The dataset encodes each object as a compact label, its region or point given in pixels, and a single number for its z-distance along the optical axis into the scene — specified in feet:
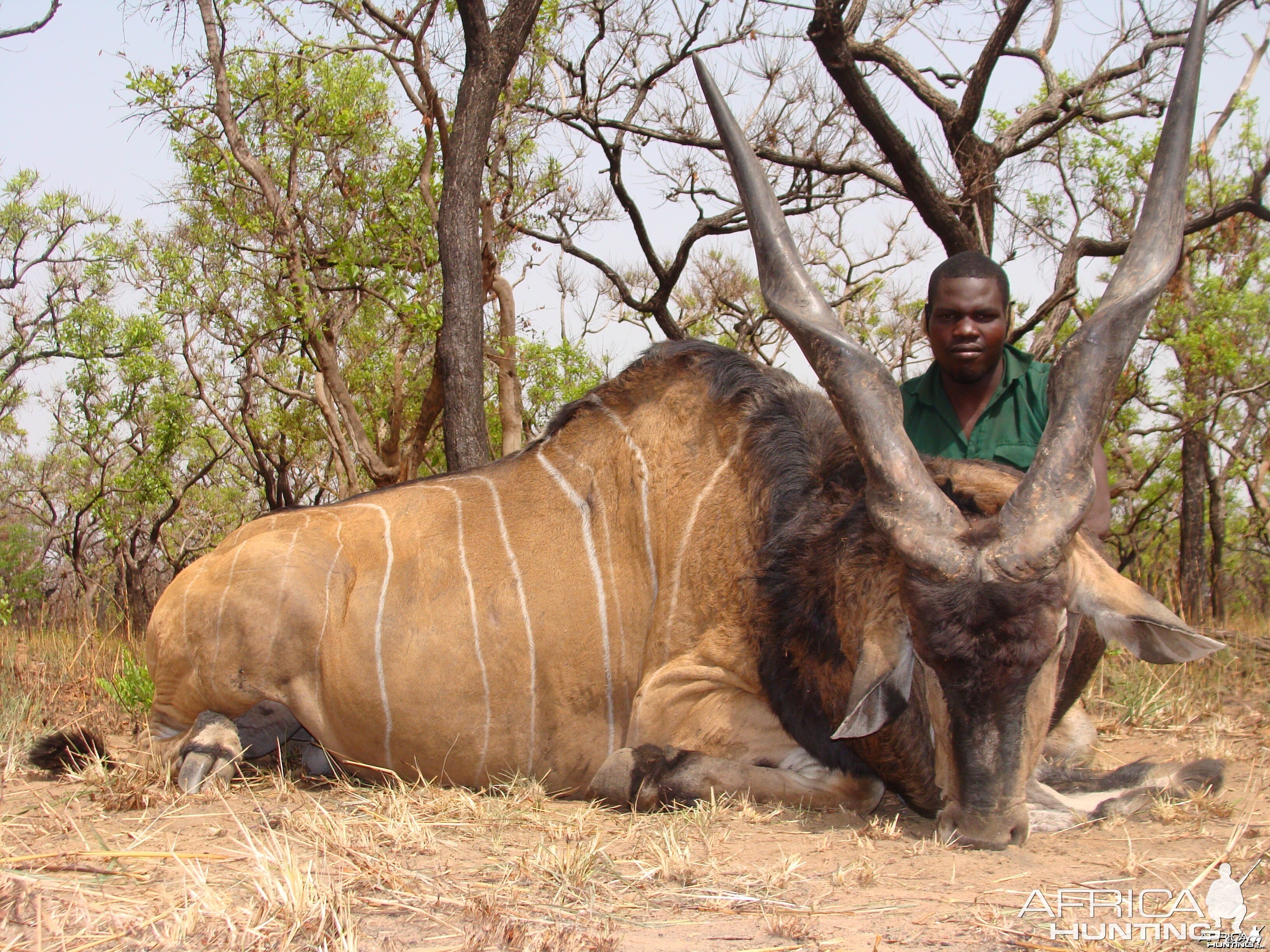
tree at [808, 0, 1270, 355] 21.33
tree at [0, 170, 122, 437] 40.68
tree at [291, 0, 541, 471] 17.90
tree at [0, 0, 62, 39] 21.90
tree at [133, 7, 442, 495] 24.41
